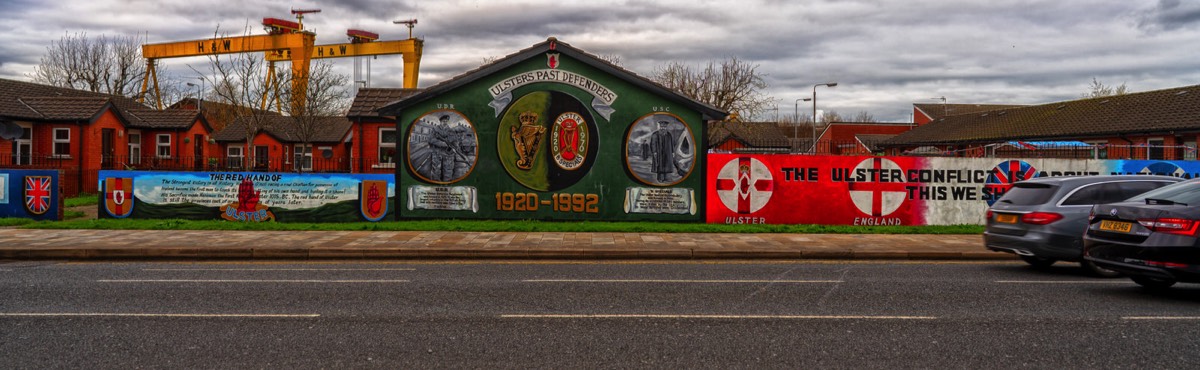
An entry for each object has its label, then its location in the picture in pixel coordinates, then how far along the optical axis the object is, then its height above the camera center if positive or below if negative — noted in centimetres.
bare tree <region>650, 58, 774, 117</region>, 5353 +689
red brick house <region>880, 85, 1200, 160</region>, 3089 +287
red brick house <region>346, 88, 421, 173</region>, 2508 +162
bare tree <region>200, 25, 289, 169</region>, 3359 +431
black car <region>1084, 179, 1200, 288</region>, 797 -55
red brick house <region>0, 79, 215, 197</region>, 2777 +180
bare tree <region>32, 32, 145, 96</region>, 5255 +768
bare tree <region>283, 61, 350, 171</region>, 4109 +442
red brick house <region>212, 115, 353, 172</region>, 4666 +249
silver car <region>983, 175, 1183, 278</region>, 1071 -41
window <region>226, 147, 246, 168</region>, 4142 +148
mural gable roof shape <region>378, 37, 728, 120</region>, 1797 +255
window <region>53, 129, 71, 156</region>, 2889 +152
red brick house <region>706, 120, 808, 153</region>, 5103 +409
